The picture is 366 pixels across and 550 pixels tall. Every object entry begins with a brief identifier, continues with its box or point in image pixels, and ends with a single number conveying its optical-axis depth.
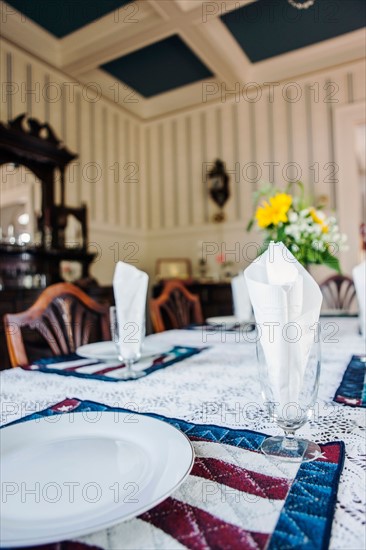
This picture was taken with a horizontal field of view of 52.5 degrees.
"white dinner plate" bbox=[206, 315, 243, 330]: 1.43
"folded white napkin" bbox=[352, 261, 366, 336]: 0.97
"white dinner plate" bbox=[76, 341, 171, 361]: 0.88
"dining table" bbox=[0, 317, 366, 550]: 0.28
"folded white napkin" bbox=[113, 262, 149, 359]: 0.82
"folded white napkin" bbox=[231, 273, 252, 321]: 1.50
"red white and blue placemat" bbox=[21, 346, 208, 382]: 0.79
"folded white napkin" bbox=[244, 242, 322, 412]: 0.44
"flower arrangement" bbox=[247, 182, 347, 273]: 1.28
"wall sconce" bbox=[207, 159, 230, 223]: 3.95
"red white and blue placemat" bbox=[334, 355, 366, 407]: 0.59
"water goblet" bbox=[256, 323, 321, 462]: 0.43
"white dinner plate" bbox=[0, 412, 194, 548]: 0.27
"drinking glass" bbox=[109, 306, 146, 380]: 0.81
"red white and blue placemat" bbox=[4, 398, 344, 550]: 0.28
